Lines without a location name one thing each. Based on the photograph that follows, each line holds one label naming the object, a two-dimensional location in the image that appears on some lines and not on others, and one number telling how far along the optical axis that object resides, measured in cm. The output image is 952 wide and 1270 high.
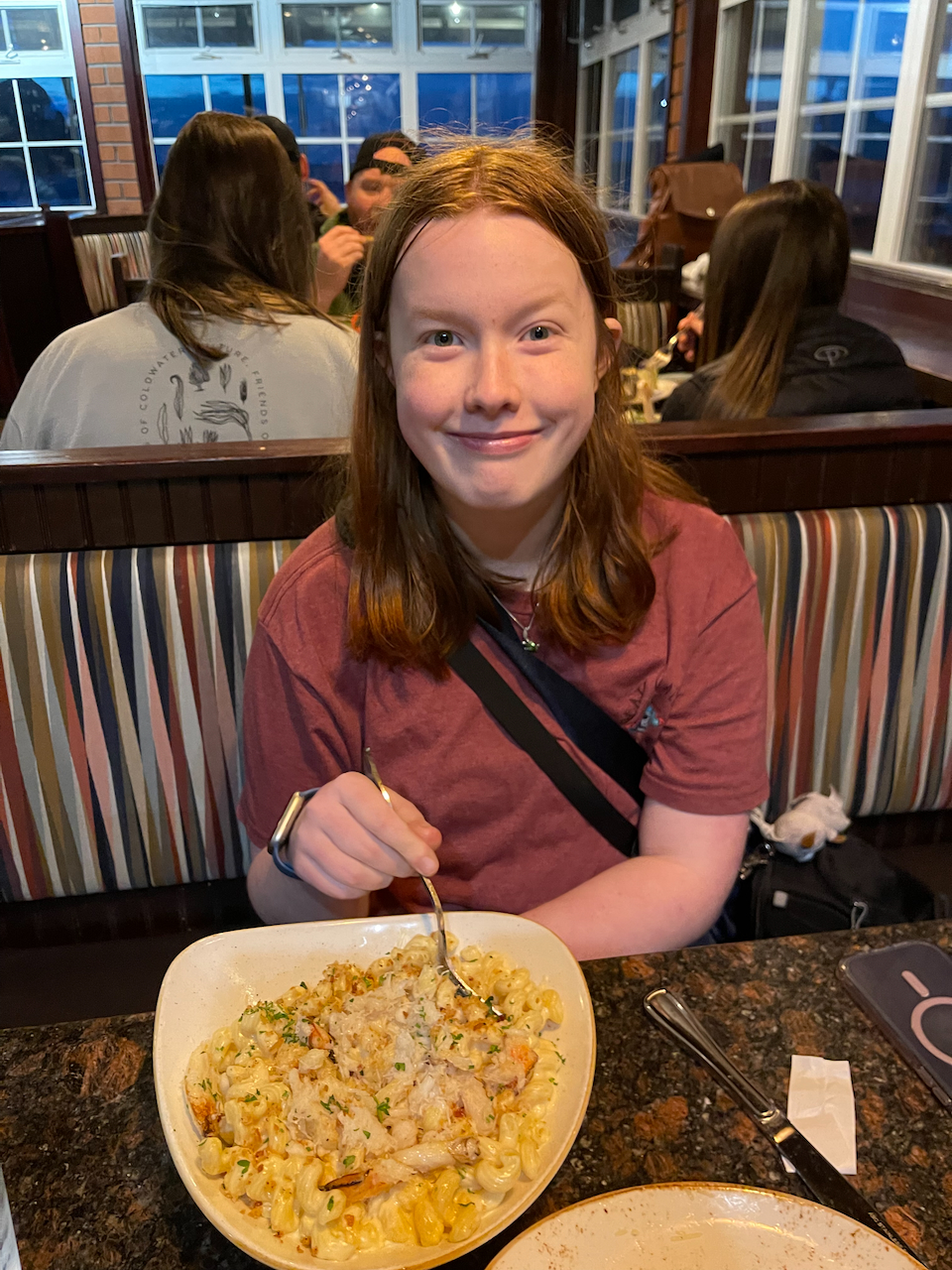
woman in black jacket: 206
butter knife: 58
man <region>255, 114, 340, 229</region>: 303
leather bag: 480
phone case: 69
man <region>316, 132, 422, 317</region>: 249
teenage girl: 94
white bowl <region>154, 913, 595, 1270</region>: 53
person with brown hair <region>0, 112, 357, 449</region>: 171
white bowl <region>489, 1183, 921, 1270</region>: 53
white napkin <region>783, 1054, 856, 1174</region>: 62
